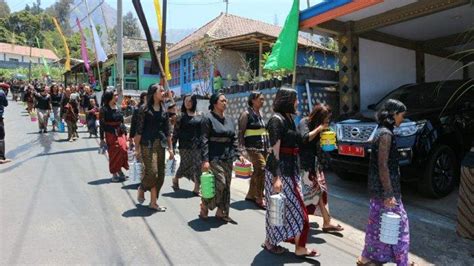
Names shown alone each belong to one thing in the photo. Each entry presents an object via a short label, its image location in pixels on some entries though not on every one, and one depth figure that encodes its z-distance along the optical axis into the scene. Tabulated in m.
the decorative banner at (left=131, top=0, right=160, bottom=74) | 11.54
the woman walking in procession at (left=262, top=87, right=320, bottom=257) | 4.39
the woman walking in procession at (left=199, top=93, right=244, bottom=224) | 5.71
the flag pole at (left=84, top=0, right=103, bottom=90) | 17.52
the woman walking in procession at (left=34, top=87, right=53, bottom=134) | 15.34
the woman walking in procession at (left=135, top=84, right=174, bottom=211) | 6.13
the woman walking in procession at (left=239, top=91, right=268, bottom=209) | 6.55
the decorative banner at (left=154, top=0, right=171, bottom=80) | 13.46
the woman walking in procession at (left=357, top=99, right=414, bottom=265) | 3.91
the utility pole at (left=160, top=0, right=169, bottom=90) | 12.72
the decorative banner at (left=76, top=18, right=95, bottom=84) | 19.83
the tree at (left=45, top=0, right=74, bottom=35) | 115.00
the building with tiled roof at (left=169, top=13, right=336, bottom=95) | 18.31
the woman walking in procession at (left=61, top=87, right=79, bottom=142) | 14.23
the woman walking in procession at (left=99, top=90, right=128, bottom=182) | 8.07
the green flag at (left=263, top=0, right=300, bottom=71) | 8.70
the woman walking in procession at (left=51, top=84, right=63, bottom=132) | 15.46
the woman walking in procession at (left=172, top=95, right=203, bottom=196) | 7.48
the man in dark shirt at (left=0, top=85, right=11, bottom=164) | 9.64
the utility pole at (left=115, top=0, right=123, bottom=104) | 13.88
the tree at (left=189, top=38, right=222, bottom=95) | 18.84
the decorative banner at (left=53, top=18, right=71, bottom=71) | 26.06
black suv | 6.47
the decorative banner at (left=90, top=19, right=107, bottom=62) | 17.69
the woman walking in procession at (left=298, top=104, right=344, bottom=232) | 5.32
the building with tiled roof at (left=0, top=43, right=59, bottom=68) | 79.88
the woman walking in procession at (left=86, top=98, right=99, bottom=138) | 14.70
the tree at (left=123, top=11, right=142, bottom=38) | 85.36
